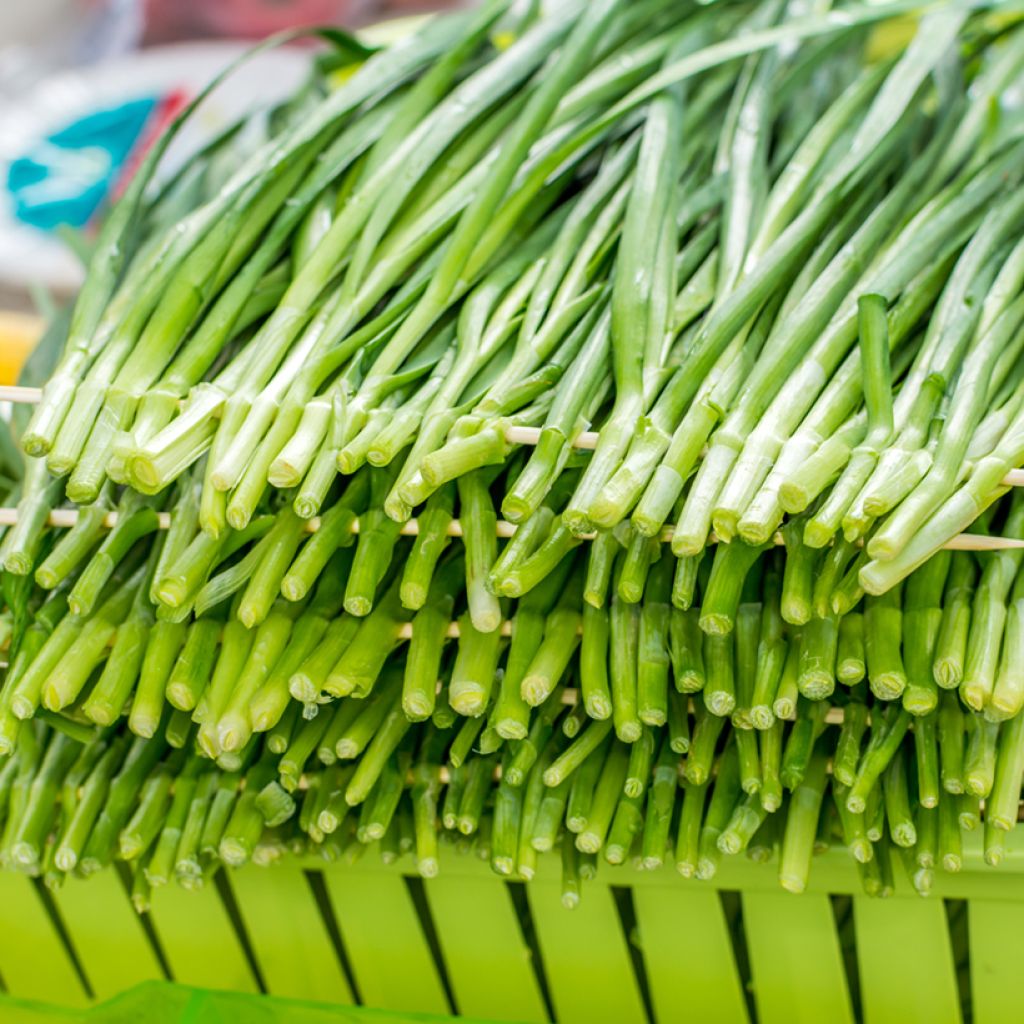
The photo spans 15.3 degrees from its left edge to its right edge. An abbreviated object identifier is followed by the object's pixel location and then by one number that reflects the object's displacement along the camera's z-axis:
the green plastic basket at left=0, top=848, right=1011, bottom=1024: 0.67
